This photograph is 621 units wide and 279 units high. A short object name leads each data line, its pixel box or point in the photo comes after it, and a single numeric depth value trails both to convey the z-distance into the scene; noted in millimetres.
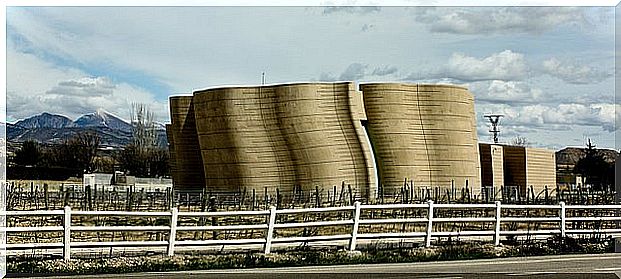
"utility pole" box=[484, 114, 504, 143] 104000
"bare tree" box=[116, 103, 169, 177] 118625
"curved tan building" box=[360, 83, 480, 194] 64312
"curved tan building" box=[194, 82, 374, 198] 60906
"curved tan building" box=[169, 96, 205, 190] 73375
